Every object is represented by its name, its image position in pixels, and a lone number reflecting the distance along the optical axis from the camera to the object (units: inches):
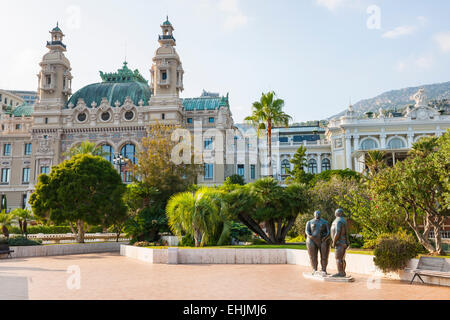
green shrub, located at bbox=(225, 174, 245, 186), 2261.2
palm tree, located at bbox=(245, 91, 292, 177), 1392.7
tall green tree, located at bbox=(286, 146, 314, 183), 1870.1
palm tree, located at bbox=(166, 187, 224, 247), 895.7
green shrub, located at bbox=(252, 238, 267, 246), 1027.3
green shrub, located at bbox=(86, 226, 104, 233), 1735.2
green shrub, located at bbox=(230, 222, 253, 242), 1028.5
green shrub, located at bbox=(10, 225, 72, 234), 1655.6
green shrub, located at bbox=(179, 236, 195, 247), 948.6
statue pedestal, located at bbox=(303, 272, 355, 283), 537.0
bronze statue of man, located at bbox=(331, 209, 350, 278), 543.6
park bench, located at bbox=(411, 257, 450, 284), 500.4
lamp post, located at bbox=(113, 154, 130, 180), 1703.7
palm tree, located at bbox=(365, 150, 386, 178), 1766.1
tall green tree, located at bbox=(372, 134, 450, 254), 644.1
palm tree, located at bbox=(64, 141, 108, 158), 2178.9
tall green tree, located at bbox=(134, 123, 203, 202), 1280.8
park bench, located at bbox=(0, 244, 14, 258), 944.5
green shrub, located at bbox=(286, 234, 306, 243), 1259.2
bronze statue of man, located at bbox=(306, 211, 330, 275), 571.5
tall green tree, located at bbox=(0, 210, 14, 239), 1325.0
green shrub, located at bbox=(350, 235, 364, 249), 895.4
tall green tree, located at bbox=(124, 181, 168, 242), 1154.0
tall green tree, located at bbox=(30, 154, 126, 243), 1200.2
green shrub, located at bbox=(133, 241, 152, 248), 1046.1
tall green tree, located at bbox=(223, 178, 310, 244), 993.5
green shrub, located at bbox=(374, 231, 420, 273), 558.3
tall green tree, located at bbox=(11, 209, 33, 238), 1401.3
